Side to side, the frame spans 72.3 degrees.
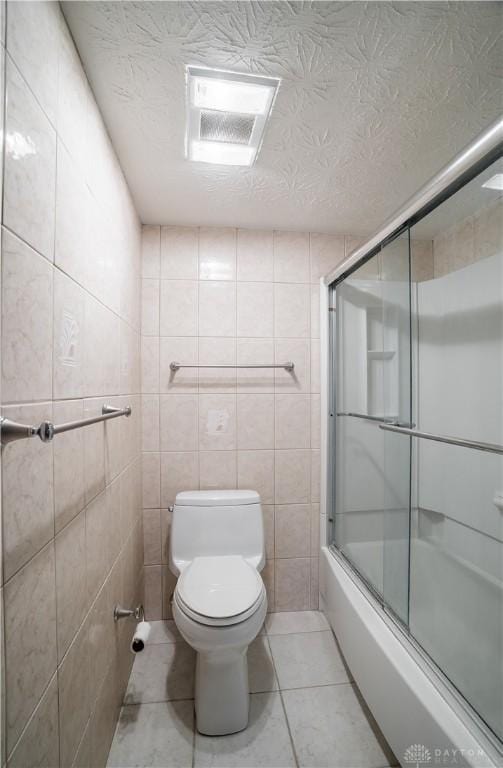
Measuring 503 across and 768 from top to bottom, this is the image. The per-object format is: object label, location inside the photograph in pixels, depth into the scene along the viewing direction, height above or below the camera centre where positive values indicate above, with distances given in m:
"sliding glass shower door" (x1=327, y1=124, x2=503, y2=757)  0.99 -0.15
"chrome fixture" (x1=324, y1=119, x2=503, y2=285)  0.80 +0.57
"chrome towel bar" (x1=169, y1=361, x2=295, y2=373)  1.84 +0.11
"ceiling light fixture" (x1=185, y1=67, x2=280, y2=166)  1.00 +0.89
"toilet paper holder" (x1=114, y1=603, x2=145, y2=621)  1.26 -0.86
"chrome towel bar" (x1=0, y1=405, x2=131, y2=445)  0.56 -0.08
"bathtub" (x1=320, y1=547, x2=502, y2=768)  0.86 -0.92
